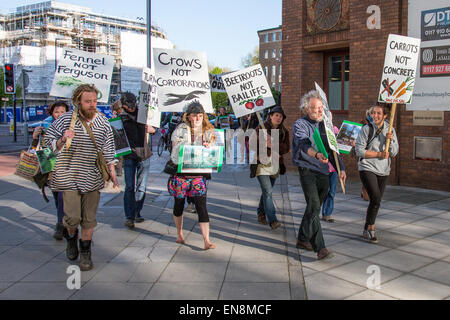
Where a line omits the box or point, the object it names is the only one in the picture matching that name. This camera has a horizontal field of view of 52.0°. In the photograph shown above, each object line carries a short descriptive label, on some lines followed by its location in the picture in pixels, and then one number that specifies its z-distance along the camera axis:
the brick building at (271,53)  100.62
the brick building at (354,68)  9.81
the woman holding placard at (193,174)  5.61
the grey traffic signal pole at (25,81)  22.58
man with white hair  5.24
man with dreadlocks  4.90
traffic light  23.33
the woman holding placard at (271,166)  6.70
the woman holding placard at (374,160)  5.94
